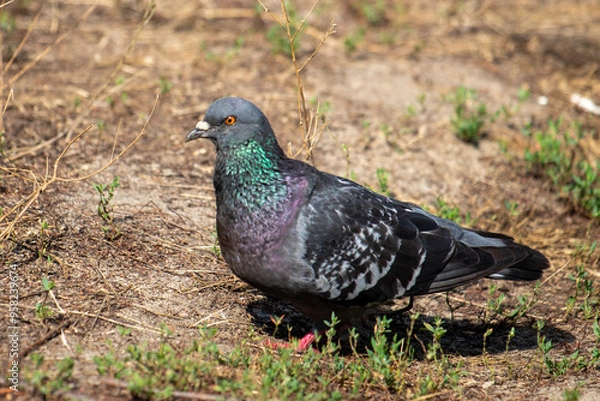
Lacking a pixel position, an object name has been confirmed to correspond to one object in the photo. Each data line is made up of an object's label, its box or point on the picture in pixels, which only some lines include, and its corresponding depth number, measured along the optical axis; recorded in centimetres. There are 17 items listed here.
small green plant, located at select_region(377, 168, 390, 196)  1176
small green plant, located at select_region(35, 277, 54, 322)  814
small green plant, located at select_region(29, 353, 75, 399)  701
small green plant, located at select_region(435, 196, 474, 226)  1191
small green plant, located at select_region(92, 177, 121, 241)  998
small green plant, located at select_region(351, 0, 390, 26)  1927
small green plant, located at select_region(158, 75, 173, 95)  1465
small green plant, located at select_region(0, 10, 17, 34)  1558
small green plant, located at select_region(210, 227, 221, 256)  1025
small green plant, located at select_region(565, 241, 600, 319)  1065
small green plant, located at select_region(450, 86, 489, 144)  1447
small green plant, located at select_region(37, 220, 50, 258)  929
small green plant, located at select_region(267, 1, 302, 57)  1642
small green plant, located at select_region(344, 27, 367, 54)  1702
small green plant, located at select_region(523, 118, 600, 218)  1326
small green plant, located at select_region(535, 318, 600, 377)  894
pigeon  855
